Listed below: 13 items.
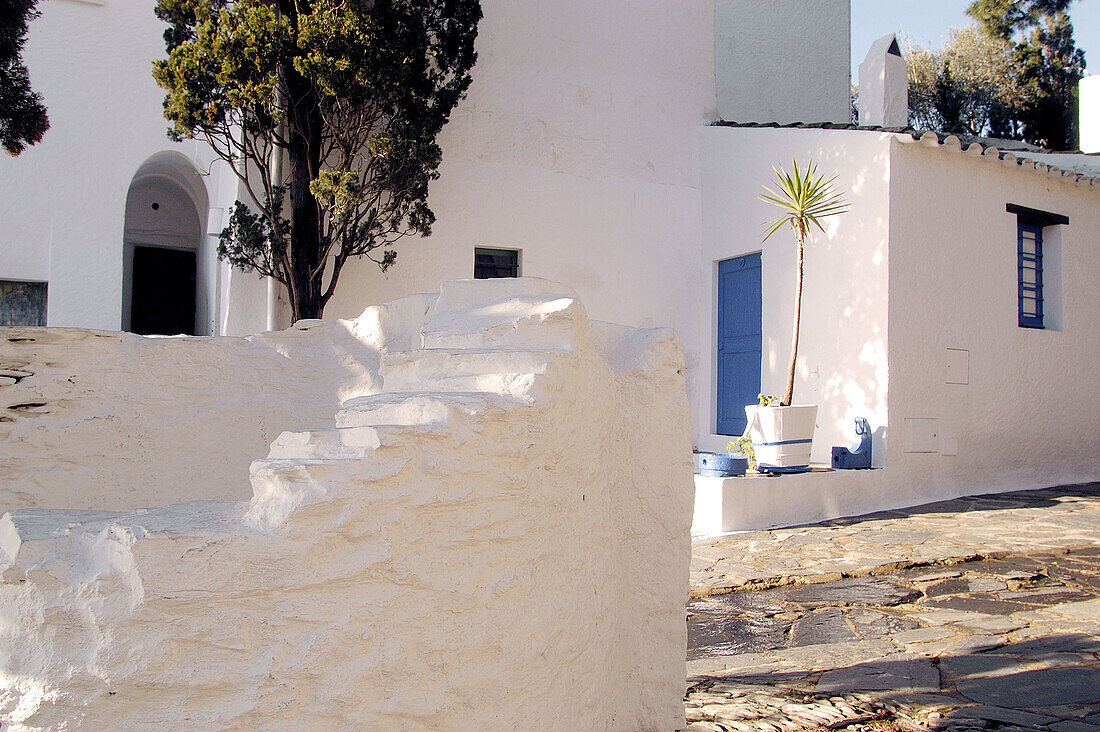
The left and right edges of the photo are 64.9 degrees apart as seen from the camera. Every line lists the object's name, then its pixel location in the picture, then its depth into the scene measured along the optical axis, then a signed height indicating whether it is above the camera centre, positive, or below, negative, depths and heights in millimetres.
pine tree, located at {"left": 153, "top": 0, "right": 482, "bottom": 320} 7211 +2409
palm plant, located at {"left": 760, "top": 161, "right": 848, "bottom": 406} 7691 +1760
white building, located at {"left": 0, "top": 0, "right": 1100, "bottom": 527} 8273 +1751
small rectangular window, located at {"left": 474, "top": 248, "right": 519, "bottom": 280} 9461 +1366
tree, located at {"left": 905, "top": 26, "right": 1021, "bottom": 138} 20938 +7442
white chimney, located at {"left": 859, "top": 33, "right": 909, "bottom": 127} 10977 +3975
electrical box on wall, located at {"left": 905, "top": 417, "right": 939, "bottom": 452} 8164 -375
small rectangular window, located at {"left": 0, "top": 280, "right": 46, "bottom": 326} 9398 +801
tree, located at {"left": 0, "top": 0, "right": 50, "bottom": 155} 4930 +1700
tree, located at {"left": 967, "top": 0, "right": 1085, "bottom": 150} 20438 +7998
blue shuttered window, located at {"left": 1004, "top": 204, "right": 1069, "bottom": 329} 9500 +1475
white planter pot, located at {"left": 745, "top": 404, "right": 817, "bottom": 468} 7504 -370
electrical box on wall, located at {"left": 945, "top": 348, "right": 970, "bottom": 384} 8492 +292
